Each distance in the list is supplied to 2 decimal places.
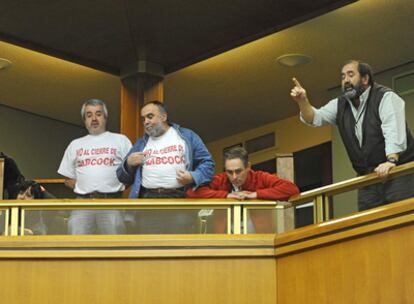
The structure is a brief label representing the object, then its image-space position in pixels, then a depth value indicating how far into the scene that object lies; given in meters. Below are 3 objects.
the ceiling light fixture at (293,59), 10.10
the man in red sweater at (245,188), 6.10
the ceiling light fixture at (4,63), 10.36
